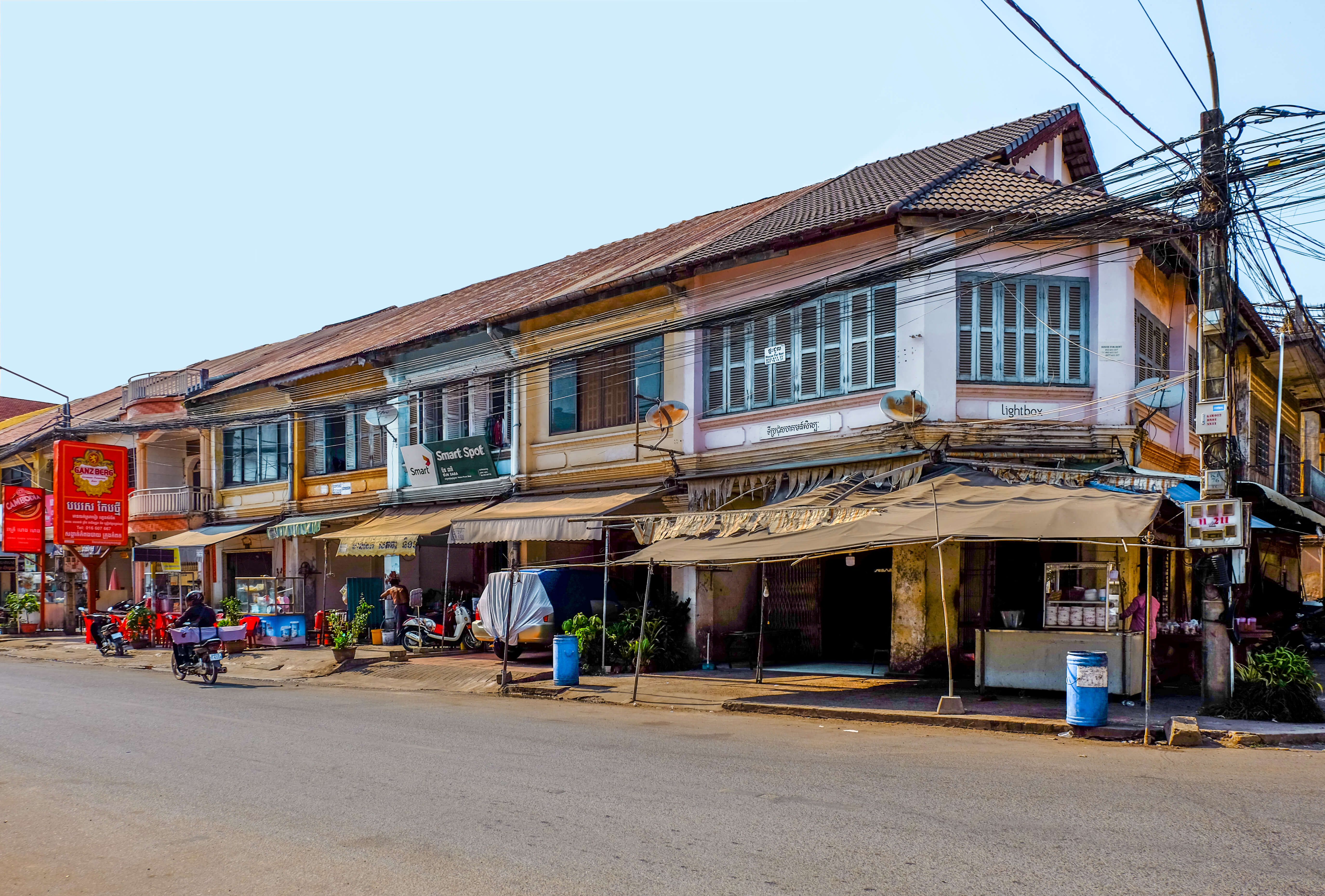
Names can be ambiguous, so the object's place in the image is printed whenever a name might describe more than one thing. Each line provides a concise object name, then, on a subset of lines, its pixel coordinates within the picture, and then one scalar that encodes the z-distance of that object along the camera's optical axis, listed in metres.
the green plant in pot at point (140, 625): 27.92
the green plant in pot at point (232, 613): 27.47
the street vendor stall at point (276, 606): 25.97
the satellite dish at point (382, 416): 25.52
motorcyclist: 19.62
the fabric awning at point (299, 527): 26.77
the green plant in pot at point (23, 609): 34.56
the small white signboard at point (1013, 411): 16.45
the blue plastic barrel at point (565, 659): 17.17
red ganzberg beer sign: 30.94
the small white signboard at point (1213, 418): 12.40
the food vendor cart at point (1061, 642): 13.85
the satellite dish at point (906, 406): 15.93
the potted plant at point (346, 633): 21.89
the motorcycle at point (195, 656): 19.38
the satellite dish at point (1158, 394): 16.41
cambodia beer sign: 34.56
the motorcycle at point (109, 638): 25.64
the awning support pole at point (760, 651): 16.81
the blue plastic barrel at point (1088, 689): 11.62
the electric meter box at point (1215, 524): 12.12
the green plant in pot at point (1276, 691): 11.96
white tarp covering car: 19.20
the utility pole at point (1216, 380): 12.51
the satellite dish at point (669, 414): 19.22
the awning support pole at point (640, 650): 15.03
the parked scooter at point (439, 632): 23.08
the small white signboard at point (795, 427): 17.53
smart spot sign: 23.47
